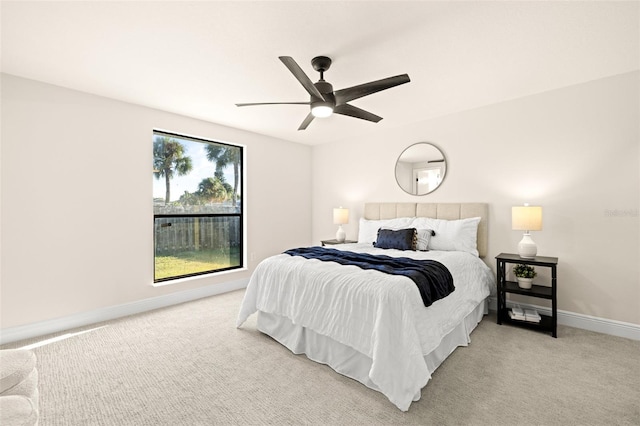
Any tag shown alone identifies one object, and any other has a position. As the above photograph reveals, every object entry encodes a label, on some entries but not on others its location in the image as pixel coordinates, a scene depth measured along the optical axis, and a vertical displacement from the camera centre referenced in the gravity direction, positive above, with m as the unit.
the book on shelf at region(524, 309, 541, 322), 3.10 -1.08
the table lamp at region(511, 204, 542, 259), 3.08 -0.10
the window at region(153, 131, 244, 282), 4.09 +0.09
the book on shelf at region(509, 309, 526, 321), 3.15 -1.09
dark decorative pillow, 3.68 -0.34
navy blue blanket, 2.29 -0.47
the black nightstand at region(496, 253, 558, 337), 2.95 -0.81
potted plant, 3.19 -0.67
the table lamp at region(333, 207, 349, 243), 4.99 -0.09
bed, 1.94 -0.81
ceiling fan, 2.26 +1.00
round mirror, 4.21 +0.66
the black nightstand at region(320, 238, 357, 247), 4.76 -0.50
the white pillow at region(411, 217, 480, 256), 3.63 -0.28
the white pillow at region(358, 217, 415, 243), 4.18 -0.19
